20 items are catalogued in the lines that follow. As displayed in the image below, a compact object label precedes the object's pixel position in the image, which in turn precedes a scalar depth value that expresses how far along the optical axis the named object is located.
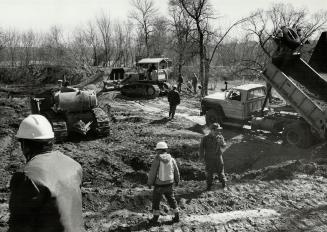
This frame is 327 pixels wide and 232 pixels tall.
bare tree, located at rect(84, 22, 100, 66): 60.56
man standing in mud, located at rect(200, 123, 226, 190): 8.97
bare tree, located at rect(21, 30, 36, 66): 52.52
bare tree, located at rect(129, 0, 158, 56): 50.98
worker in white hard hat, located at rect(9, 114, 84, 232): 2.34
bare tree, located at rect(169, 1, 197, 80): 33.75
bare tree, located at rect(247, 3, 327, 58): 32.25
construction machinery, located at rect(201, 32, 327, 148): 11.91
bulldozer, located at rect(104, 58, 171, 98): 26.27
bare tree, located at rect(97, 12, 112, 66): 58.94
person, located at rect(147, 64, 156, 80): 26.97
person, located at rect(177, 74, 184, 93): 28.12
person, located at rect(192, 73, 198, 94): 29.53
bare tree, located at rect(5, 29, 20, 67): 51.69
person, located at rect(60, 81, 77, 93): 14.56
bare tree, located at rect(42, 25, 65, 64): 44.95
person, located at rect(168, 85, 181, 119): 17.70
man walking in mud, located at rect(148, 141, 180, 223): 7.11
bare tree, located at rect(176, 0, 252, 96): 25.40
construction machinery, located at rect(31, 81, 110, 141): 13.66
